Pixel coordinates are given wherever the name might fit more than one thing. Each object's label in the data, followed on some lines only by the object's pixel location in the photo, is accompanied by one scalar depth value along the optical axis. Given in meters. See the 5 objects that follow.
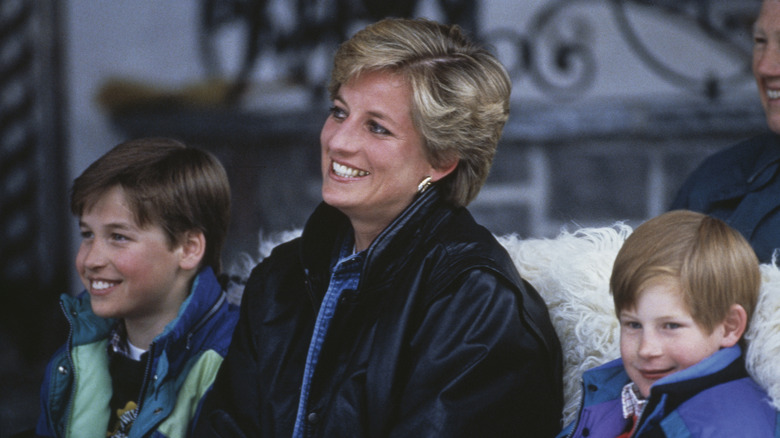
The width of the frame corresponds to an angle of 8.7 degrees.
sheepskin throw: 5.58
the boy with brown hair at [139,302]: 5.85
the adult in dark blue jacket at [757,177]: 5.81
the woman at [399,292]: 5.59
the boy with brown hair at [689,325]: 5.47
